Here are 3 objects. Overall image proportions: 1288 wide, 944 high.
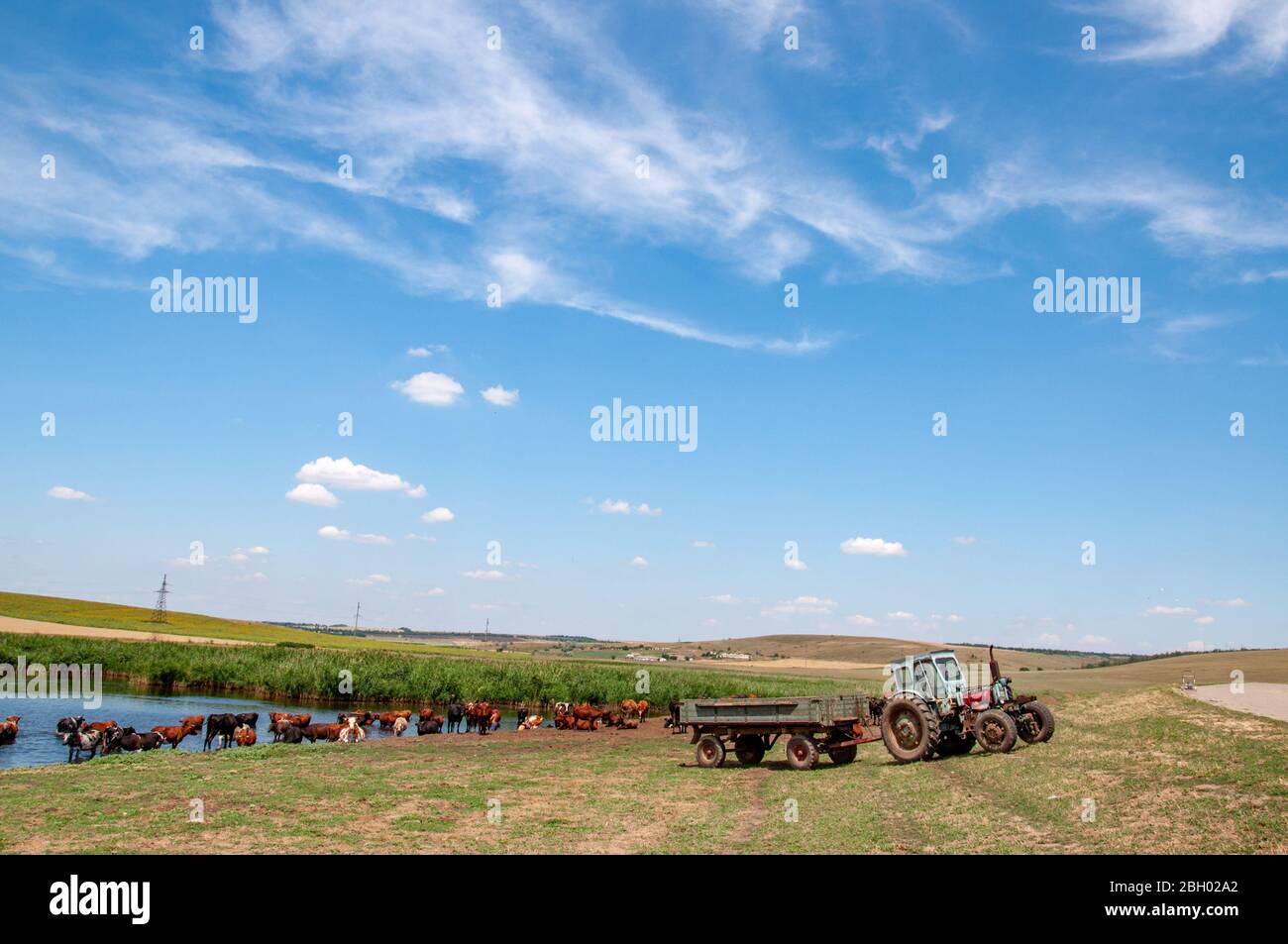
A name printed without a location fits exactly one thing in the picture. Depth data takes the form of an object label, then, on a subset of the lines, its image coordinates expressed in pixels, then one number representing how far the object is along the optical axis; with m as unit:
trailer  22.08
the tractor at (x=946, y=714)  20.70
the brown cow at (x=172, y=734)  29.69
